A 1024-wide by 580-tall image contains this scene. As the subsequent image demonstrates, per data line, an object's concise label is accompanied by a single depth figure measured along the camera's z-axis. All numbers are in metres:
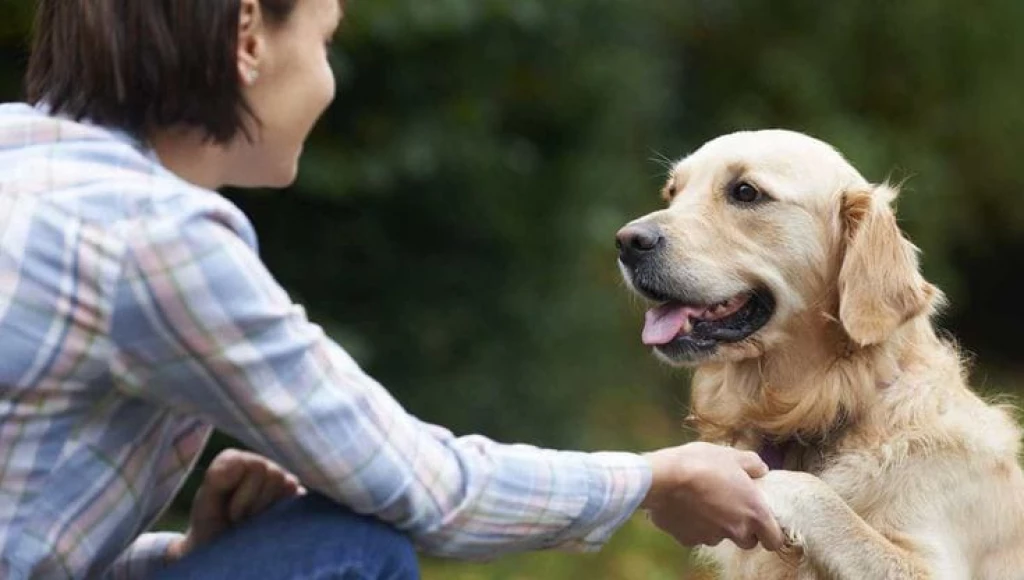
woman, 4.14
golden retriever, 6.20
